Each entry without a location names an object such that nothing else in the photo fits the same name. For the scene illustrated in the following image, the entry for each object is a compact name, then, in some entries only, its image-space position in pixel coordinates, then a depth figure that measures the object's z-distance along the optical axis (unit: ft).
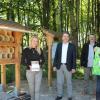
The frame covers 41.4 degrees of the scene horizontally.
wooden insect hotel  11.13
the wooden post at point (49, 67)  15.11
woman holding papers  11.00
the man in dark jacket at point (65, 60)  12.05
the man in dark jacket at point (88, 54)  12.91
